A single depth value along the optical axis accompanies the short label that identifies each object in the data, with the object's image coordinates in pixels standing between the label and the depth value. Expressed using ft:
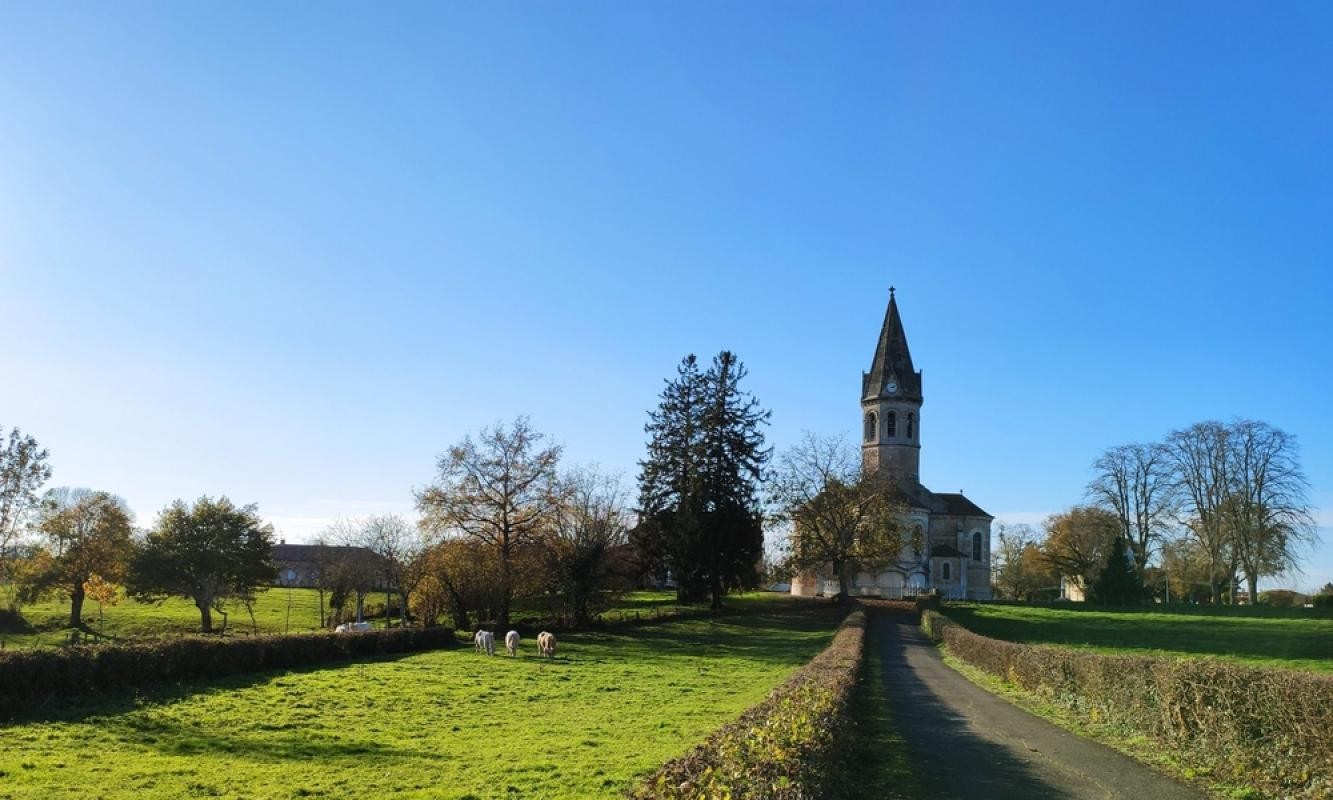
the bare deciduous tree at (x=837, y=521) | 203.82
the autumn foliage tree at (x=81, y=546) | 165.68
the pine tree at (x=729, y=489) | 185.88
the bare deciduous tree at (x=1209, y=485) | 222.69
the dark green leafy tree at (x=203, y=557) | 169.48
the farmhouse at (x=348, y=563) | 178.91
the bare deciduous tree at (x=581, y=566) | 150.30
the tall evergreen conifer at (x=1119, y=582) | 234.17
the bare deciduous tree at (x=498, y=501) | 148.25
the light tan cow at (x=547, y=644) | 105.60
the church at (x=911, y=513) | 263.49
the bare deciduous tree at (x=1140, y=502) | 244.42
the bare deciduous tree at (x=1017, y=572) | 358.84
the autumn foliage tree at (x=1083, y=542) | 271.49
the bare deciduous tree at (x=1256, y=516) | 215.51
